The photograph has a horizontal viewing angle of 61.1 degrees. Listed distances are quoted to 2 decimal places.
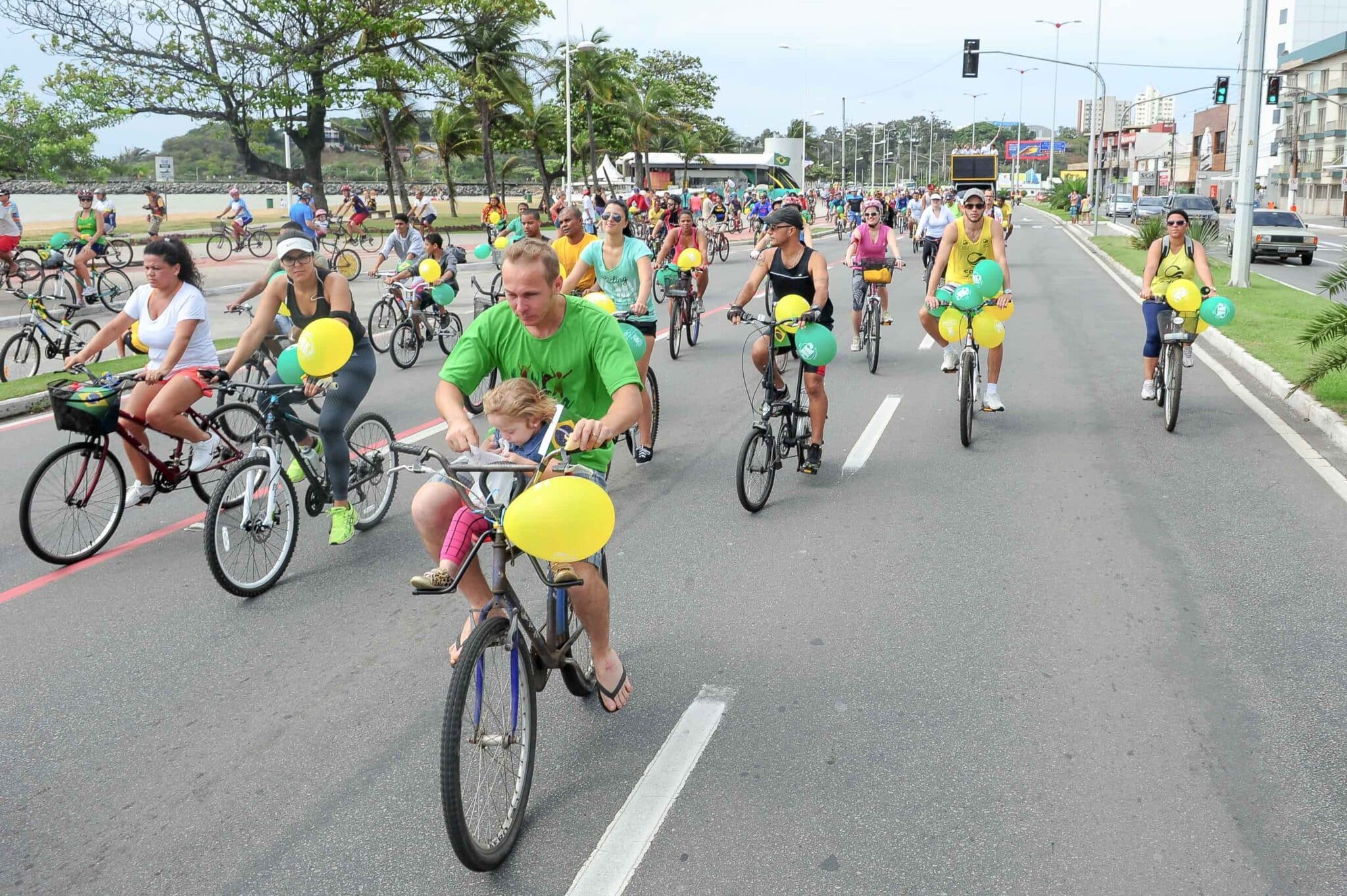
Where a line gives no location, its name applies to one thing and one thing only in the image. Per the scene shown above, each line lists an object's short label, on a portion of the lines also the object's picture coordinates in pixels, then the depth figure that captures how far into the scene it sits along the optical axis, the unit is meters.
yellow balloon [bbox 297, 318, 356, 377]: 5.82
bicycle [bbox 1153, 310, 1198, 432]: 9.62
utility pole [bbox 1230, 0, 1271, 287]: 20.12
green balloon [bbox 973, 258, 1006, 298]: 9.26
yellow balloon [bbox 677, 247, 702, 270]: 13.17
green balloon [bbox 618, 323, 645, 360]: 8.63
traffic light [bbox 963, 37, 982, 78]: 33.09
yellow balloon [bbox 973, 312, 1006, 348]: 9.40
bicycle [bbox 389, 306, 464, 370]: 13.88
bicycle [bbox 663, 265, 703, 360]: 14.41
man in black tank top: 7.84
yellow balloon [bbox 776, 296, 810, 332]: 7.47
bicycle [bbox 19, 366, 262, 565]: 6.37
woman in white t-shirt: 6.72
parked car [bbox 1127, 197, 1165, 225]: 53.75
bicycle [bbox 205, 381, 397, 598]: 5.78
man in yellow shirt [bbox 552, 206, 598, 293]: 9.58
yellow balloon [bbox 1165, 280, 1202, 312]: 9.48
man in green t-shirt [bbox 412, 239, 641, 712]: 3.89
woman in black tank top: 6.62
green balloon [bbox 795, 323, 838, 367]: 7.54
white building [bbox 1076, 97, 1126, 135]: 110.64
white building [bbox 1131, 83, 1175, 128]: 187.68
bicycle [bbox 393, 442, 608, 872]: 3.25
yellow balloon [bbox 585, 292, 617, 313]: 8.32
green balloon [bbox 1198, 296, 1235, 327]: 9.36
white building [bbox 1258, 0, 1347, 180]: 85.69
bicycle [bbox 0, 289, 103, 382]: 12.96
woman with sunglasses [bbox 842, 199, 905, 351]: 14.19
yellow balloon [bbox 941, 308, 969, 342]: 9.41
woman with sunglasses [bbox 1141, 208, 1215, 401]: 9.88
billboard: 163.88
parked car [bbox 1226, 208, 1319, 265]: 32.06
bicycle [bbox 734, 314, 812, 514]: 7.31
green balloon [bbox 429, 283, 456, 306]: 13.88
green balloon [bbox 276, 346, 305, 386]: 6.30
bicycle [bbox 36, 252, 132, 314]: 16.88
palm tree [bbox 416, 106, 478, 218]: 56.44
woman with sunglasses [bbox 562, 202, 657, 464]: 9.09
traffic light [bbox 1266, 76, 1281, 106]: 26.20
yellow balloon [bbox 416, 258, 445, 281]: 13.65
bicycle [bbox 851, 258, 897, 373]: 13.03
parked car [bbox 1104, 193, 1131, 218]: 67.44
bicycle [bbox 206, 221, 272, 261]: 30.47
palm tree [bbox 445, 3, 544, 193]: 49.03
